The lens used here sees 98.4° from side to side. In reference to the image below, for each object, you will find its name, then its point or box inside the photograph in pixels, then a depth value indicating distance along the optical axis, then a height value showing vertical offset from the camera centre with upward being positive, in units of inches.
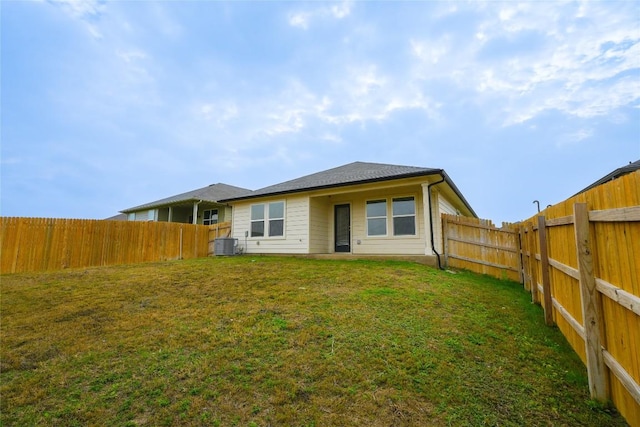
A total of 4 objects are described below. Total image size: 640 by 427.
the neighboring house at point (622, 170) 395.2 +94.5
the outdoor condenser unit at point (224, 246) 497.0 -21.7
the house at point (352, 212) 363.3 +34.6
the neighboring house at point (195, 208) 741.3 +76.8
